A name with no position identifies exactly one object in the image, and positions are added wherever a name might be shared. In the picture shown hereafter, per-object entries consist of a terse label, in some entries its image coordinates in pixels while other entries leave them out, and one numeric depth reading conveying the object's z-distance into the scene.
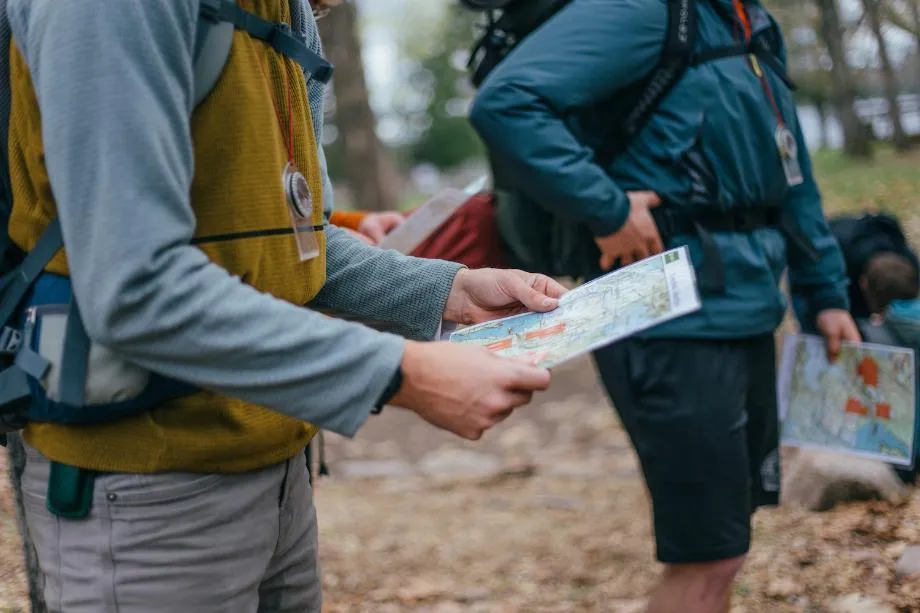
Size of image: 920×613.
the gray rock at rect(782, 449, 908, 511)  4.26
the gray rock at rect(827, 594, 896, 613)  3.18
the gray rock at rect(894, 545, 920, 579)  3.30
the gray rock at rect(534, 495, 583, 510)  5.64
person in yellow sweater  1.15
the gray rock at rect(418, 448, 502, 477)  6.66
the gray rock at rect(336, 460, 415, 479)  6.80
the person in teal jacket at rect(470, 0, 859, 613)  2.58
